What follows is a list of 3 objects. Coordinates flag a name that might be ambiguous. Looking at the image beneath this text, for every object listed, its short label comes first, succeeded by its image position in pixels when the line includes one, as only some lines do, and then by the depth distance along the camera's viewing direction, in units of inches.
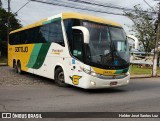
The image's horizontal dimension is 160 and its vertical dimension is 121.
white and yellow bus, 467.5
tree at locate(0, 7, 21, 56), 1625.2
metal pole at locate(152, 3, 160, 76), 943.7
